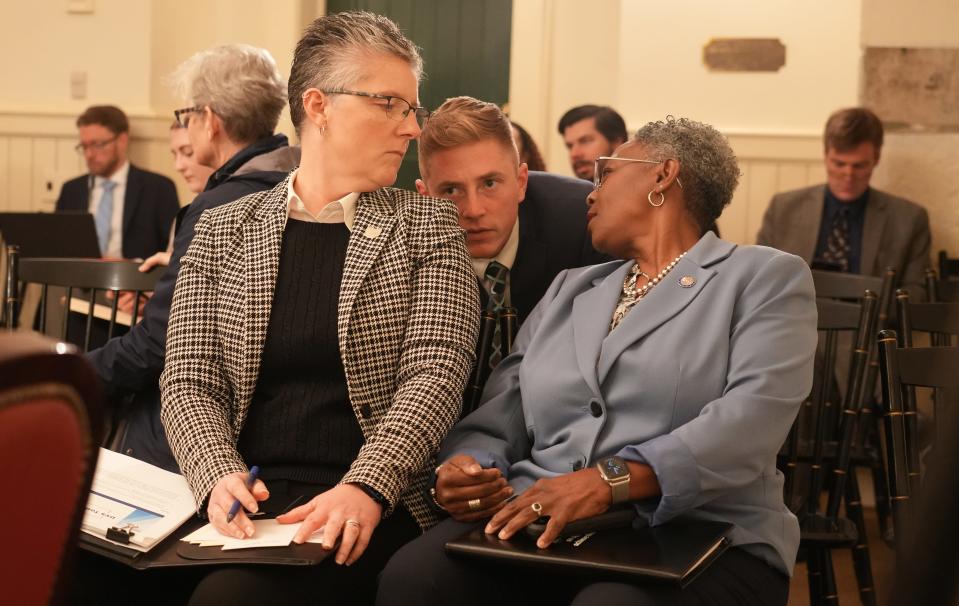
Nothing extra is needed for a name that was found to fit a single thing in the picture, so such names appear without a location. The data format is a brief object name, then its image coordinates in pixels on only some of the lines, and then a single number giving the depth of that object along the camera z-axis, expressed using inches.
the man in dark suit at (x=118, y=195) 231.8
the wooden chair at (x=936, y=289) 128.2
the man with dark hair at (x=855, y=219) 173.5
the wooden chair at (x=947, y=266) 172.1
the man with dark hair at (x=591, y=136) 185.6
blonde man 89.6
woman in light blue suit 64.7
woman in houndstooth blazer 72.4
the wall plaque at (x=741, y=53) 207.6
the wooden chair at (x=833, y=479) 90.5
